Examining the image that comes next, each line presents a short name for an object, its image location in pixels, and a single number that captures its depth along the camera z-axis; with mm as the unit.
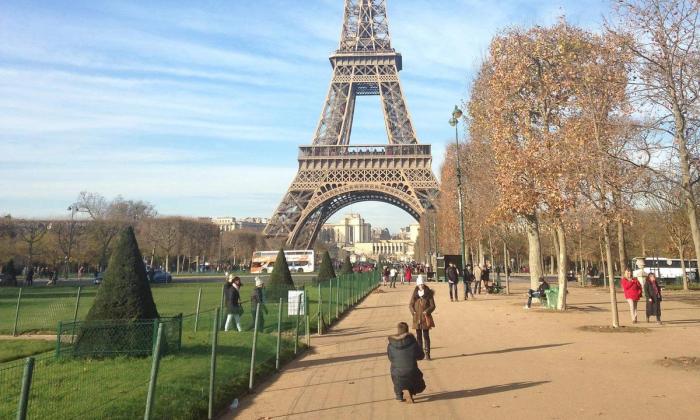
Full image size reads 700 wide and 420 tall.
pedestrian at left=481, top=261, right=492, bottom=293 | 35375
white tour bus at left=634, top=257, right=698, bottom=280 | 51094
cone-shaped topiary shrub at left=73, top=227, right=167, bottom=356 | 11305
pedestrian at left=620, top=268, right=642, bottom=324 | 17859
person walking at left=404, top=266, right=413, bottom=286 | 54469
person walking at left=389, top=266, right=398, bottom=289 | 47784
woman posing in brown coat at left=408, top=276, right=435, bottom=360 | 12328
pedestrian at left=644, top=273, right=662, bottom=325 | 17766
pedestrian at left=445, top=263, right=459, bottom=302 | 27923
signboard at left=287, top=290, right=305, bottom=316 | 15164
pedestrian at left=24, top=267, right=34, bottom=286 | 46456
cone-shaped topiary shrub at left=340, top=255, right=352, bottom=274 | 45606
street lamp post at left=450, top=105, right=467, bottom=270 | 32594
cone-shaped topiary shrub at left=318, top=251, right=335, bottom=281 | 37688
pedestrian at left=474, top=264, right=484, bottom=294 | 35441
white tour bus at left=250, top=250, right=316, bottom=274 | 73188
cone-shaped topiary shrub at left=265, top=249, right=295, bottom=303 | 30172
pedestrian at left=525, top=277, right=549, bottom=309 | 24095
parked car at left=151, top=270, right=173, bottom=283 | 53212
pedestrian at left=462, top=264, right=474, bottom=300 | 29992
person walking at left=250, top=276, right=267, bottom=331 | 15125
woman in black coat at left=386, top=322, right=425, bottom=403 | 8555
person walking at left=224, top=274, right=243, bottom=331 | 16188
